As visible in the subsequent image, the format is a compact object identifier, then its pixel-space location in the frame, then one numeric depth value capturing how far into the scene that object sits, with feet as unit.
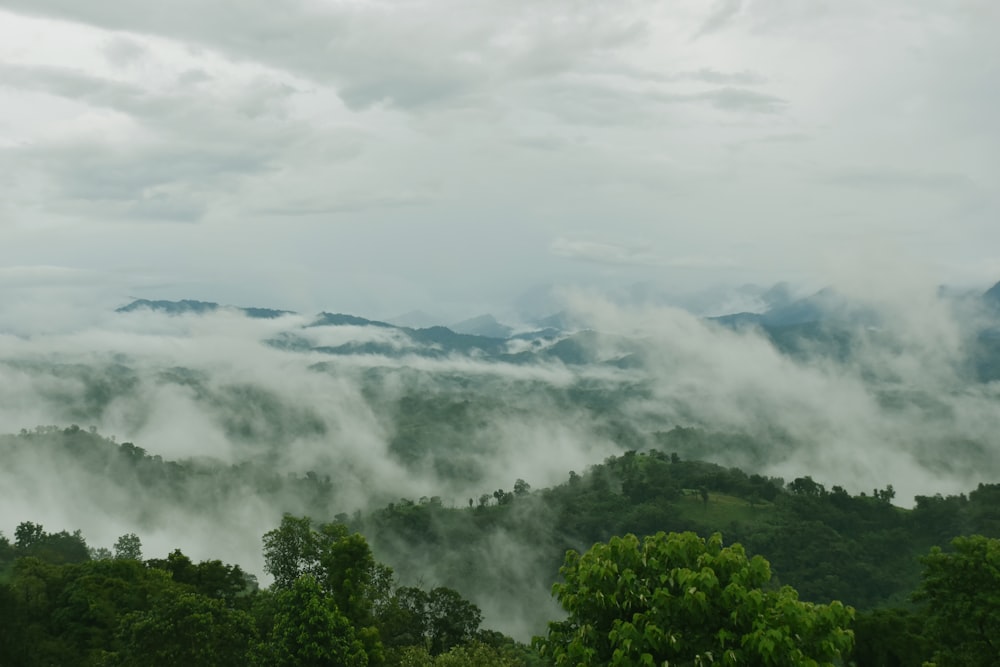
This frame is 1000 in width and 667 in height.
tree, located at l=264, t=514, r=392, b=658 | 157.58
